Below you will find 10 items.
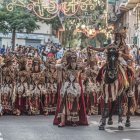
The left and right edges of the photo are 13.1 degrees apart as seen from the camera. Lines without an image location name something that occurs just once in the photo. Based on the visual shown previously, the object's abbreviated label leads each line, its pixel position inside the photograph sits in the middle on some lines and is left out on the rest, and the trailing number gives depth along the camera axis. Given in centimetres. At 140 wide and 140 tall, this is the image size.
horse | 1310
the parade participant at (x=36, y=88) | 1617
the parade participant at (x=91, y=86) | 1650
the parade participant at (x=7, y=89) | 1608
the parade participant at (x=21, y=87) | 1609
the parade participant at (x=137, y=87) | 1648
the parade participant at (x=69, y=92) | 1368
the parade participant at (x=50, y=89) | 1638
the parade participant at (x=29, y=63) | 1608
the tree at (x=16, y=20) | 3903
